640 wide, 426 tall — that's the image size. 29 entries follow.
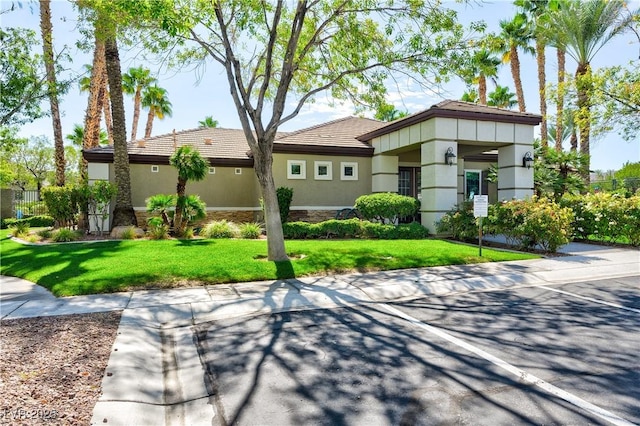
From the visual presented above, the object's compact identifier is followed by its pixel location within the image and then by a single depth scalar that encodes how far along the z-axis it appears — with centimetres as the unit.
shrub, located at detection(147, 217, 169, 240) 1312
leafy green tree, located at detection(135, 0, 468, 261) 949
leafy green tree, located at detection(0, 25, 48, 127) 876
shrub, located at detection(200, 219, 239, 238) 1391
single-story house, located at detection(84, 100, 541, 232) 1391
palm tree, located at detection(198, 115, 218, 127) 3788
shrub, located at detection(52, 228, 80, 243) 1335
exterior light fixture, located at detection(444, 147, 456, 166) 1363
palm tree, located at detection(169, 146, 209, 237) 1338
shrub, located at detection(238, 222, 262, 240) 1395
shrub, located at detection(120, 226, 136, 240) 1342
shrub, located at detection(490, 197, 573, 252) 1056
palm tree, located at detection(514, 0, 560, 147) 2301
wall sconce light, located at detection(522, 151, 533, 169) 1427
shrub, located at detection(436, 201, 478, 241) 1252
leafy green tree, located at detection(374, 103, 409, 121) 1211
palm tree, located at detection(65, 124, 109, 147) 3083
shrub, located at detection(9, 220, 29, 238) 1562
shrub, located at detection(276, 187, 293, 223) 1492
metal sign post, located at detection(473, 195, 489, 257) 1022
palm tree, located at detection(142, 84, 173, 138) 3112
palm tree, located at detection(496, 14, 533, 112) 2561
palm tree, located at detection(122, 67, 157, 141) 2668
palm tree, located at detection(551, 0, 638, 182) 1916
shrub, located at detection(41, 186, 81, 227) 1451
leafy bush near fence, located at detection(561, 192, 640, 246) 1175
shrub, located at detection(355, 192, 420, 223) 1420
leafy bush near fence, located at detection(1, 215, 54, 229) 2125
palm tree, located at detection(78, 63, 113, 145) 2027
